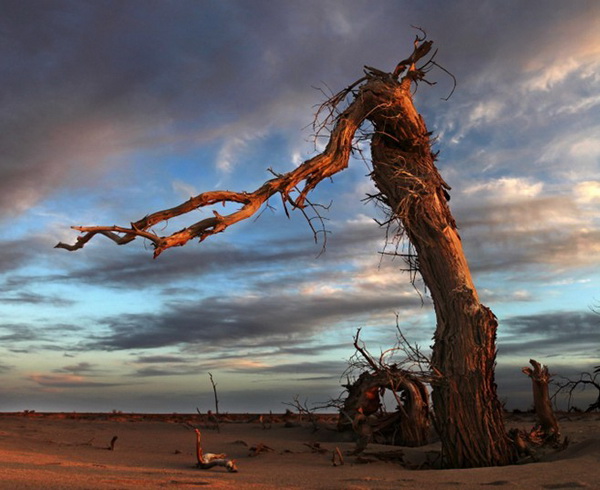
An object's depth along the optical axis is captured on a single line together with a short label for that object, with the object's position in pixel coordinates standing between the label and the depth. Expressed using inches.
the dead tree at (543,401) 340.8
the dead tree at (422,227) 274.7
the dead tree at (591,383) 516.7
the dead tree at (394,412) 367.9
